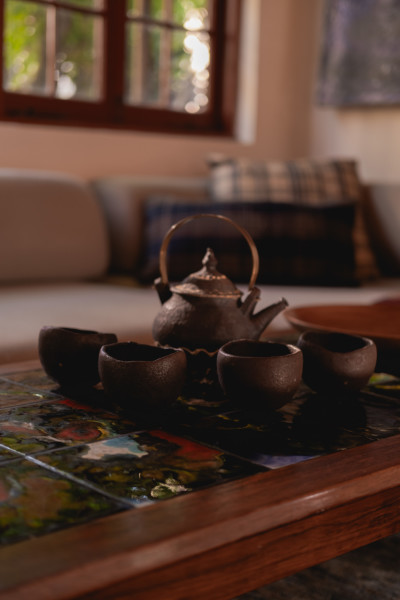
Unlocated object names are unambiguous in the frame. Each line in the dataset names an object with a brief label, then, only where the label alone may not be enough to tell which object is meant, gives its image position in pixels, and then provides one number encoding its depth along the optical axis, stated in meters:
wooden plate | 1.43
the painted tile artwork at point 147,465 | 0.71
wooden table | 0.55
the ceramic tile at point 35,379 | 1.08
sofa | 2.07
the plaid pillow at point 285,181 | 2.63
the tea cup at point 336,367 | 1.03
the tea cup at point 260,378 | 0.93
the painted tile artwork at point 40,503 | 0.62
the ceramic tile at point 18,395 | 0.99
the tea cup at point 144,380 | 0.91
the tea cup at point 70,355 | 1.04
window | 2.75
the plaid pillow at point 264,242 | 2.29
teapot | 1.07
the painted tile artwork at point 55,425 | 0.83
